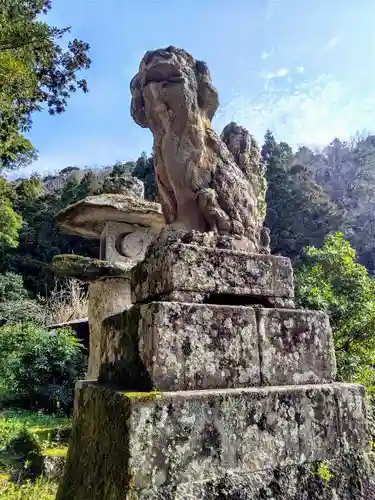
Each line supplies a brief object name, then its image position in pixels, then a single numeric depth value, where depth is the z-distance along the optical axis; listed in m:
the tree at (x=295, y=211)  22.16
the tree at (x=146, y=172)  23.16
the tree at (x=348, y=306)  8.44
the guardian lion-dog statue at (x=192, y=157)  2.42
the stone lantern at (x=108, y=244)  6.26
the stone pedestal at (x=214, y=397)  1.54
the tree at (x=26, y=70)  7.83
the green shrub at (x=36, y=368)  11.05
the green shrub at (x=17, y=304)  15.08
